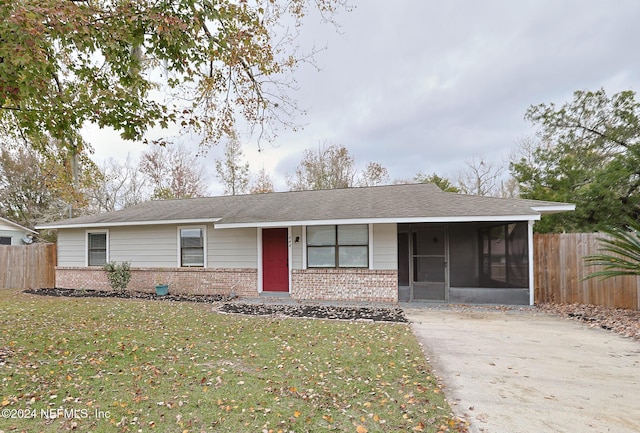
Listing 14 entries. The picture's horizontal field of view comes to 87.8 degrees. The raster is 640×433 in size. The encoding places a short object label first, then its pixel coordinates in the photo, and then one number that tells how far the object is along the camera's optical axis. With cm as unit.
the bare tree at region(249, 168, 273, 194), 2711
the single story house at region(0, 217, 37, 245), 1930
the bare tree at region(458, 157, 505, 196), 2506
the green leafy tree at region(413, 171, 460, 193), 2278
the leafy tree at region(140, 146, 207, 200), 2570
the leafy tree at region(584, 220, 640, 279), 598
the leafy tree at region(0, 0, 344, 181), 439
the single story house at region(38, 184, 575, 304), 886
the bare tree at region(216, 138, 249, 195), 2620
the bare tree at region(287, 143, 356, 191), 2444
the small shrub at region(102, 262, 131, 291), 1122
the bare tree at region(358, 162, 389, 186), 2525
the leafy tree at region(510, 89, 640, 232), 1084
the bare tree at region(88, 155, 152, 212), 2494
